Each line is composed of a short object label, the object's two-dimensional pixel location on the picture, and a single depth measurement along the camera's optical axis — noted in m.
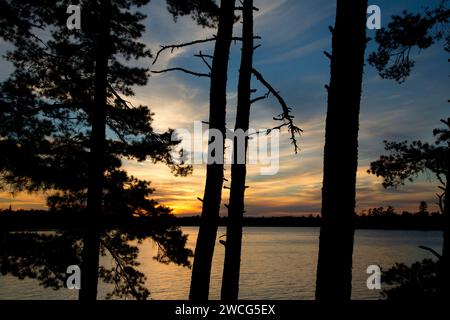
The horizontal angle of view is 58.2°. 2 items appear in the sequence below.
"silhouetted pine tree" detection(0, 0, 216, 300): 10.11
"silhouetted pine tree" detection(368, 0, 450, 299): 7.55
